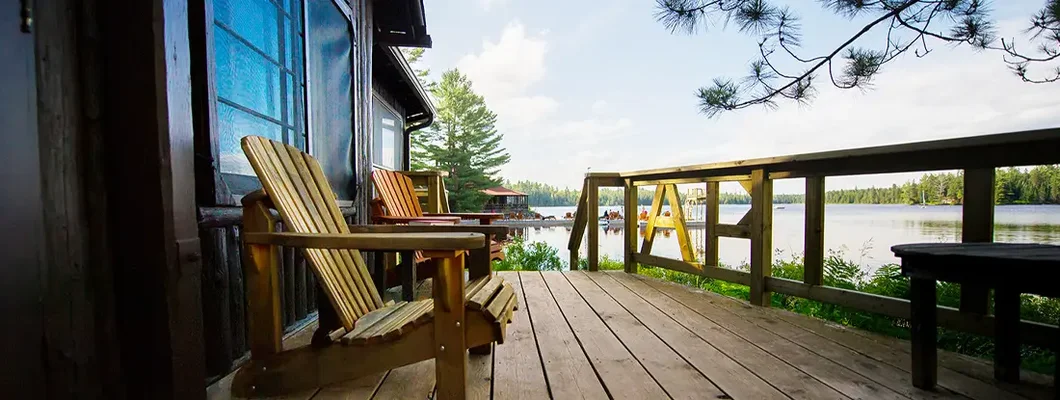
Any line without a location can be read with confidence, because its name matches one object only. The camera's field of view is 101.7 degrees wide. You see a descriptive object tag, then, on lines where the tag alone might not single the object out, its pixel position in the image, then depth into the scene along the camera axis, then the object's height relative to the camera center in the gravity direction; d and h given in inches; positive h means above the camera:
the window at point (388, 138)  238.4 +34.0
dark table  45.0 -10.9
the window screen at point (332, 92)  91.7 +23.2
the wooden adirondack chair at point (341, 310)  45.9 -13.9
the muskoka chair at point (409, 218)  70.5 -6.7
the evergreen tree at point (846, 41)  129.6 +46.3
